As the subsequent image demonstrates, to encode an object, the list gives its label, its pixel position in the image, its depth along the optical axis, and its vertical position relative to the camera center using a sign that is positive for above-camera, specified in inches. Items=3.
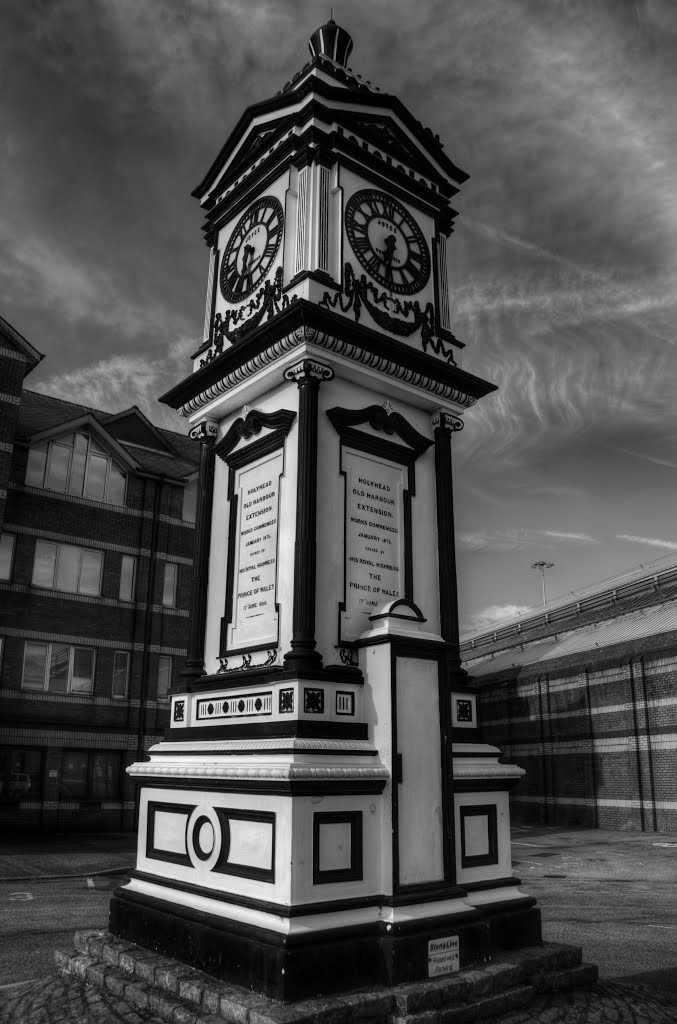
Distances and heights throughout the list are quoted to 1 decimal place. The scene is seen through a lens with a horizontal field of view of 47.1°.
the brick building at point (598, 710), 1047.6 +24.6
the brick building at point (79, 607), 1035.9 +162.5
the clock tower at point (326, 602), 244.4 +46.5
